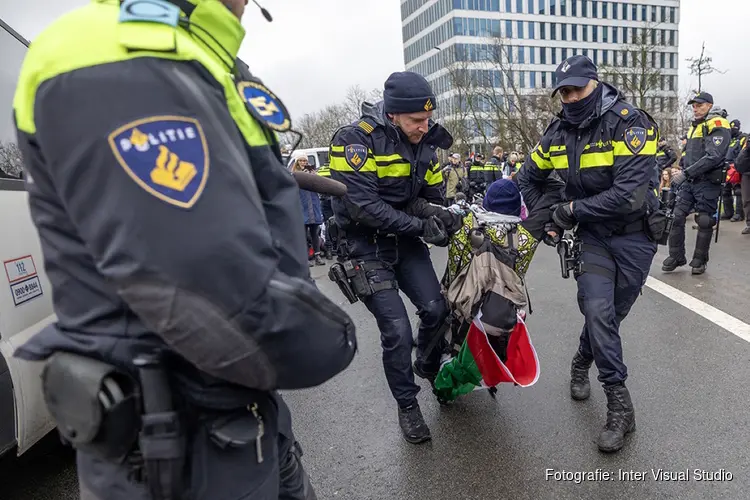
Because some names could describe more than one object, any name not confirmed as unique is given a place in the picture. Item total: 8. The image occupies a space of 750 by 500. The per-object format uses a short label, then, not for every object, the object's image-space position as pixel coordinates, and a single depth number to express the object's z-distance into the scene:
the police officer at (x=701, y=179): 6.45
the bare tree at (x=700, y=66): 18.55
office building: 71.88
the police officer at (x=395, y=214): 3.08
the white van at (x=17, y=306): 2.14
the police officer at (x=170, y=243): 0.89
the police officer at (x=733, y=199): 9.94
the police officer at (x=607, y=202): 2.99
